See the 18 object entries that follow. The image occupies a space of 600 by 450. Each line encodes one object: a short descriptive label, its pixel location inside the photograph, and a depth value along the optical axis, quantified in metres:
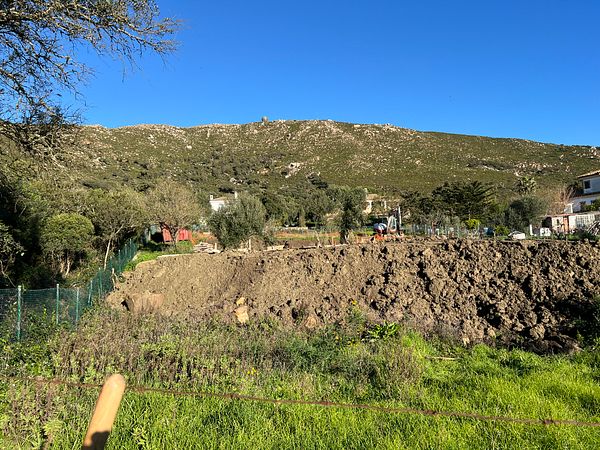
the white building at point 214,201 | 51.21
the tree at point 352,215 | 36.60
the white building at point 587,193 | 46.69
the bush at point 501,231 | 32.16
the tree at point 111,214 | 22.17
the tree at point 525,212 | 37.06
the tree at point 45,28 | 5.79
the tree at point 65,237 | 16.58
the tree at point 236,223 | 25.28
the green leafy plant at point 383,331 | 7.62
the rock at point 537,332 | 7.79
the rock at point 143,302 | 10.81
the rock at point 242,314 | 9.43
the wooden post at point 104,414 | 2.19
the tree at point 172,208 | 31.53
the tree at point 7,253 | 9.92
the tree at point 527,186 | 52.50
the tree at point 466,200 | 44.00
